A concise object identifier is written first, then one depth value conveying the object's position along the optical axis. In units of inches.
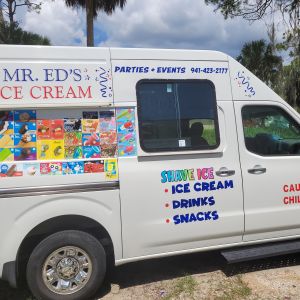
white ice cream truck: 112.3
